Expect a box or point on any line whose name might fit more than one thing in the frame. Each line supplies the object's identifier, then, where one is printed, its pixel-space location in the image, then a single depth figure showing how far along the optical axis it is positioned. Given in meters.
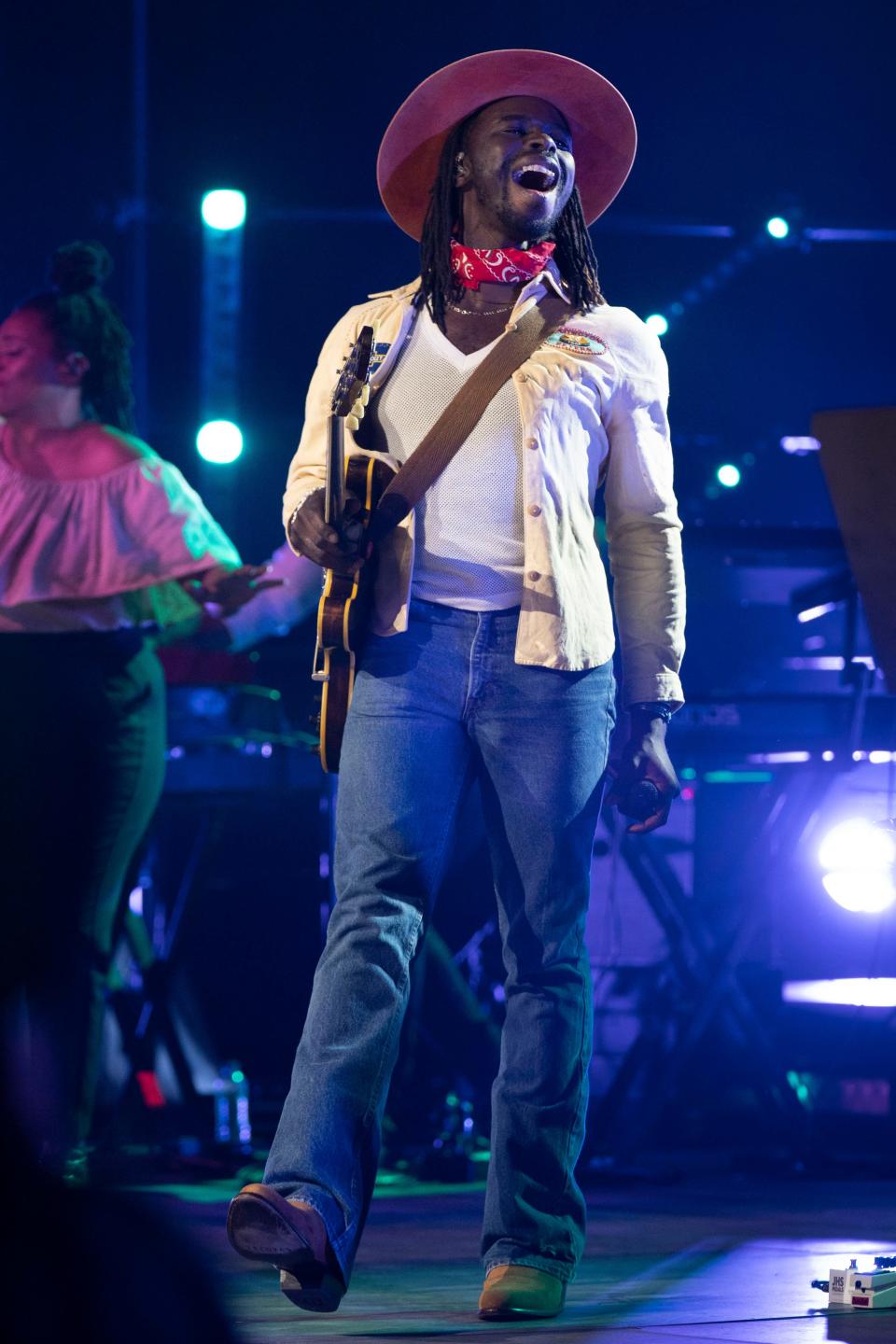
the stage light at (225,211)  16.55
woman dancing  8.63
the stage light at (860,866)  10.73
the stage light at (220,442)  16.59
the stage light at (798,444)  14.10
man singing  5.70
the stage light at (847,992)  10.77
